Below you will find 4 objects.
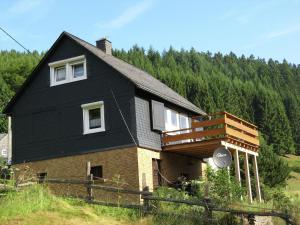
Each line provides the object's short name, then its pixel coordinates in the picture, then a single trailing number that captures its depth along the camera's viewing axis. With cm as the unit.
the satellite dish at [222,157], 2161
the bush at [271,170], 5150
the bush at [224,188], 2172
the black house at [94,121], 2473
